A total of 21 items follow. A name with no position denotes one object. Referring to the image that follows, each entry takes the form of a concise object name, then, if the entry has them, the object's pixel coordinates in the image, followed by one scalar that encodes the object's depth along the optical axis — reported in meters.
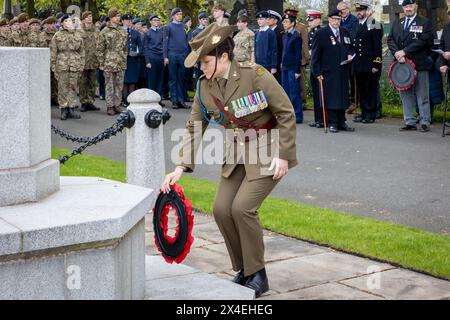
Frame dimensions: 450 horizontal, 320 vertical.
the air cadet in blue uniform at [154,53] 22.00
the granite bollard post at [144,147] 9.21
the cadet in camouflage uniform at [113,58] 19.83
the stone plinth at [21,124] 5.39
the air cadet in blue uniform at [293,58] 17.25
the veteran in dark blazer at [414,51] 15.29
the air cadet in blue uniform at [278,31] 18.30
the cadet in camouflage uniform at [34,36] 21.83
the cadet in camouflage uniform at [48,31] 21.92
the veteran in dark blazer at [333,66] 15.75
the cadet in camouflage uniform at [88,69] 20.86
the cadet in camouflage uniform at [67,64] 19.02
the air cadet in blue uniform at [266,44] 18.25
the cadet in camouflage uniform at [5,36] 23.08
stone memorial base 4.89
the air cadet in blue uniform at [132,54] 21.42
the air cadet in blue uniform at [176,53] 20.94
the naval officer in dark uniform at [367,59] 16.86
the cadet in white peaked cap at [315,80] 16.36
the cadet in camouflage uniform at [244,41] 18.94
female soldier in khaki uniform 6.09
